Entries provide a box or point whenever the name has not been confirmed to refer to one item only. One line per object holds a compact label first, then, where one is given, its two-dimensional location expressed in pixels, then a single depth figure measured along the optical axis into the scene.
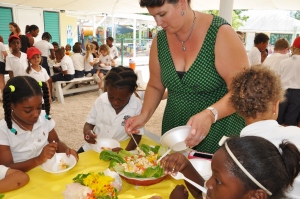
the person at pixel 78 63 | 6.39
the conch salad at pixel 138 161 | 1.25
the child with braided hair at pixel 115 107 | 1.84
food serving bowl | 1.23
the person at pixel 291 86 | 3.68
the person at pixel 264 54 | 5.48
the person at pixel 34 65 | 4.30
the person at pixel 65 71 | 5.73
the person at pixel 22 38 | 5.89
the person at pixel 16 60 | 4.68
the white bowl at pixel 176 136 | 1.09
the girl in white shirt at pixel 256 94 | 1.27
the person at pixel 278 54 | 4.07
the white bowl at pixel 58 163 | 1.31
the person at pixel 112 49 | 7.95
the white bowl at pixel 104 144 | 1.59
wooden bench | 5.72
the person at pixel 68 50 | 8.05
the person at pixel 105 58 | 7.10
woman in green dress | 1.24
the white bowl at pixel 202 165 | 1.35
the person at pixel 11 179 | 1.16
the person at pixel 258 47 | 4.77
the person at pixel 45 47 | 6.24
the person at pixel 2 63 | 5.64
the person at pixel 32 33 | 6.11
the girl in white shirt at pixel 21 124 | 1.45
